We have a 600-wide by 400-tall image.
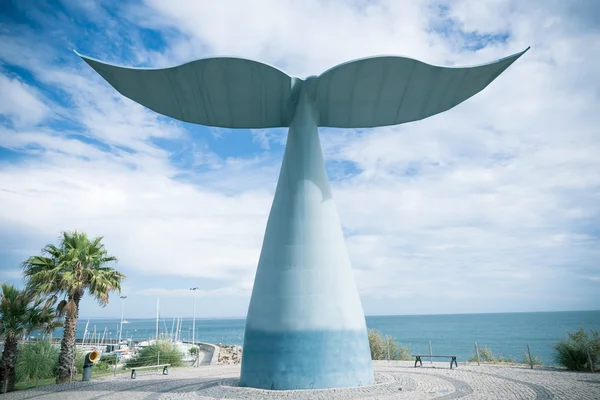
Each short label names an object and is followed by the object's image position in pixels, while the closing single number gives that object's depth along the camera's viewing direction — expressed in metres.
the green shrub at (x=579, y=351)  14.11
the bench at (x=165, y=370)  17.34
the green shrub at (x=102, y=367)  19.43
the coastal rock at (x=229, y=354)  24.39
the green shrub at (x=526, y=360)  19.36
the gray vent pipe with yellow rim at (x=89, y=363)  14.66
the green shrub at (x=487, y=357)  20.22
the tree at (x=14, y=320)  13.05
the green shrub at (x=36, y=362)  15.55
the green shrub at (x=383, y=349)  23.68
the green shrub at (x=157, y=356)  21.05
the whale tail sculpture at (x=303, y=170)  10.45
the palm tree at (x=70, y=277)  14.55
